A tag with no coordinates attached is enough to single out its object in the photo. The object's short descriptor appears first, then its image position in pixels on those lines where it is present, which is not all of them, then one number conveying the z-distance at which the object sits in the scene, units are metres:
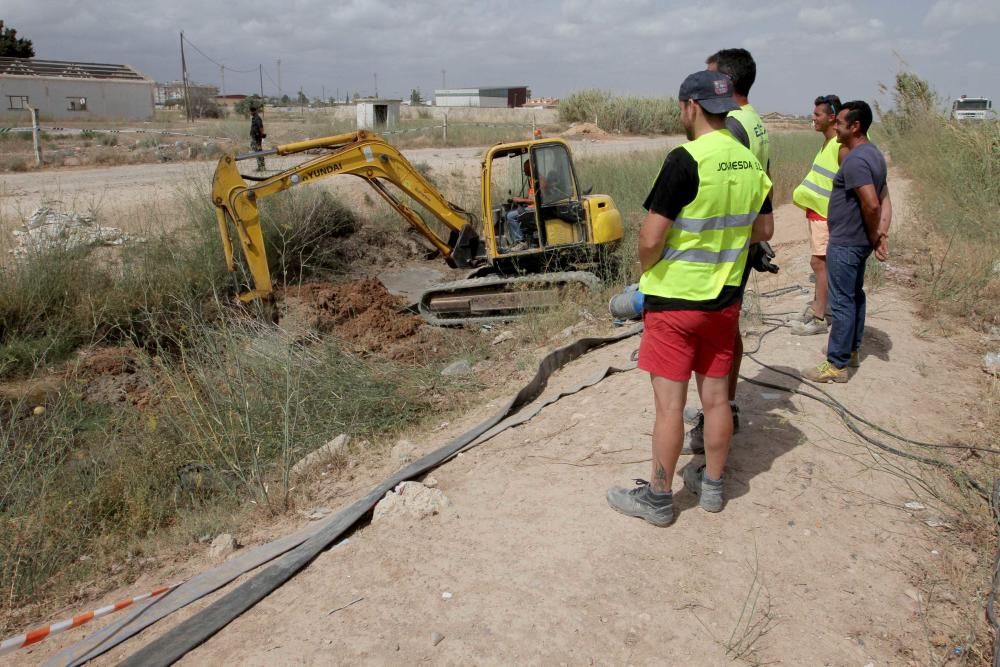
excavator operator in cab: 9.19
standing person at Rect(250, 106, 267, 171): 18.20
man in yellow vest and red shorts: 3.10
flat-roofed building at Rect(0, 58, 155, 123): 36.09
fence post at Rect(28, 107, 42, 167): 18.96
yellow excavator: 8.66
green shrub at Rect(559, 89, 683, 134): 39.47
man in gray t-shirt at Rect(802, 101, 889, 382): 4.81
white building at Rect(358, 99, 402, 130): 32.84
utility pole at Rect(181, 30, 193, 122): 41.38
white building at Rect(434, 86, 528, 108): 55.94
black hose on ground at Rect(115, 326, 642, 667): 2.99
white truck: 25.54
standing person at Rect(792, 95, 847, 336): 5.36
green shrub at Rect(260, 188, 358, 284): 10.42
